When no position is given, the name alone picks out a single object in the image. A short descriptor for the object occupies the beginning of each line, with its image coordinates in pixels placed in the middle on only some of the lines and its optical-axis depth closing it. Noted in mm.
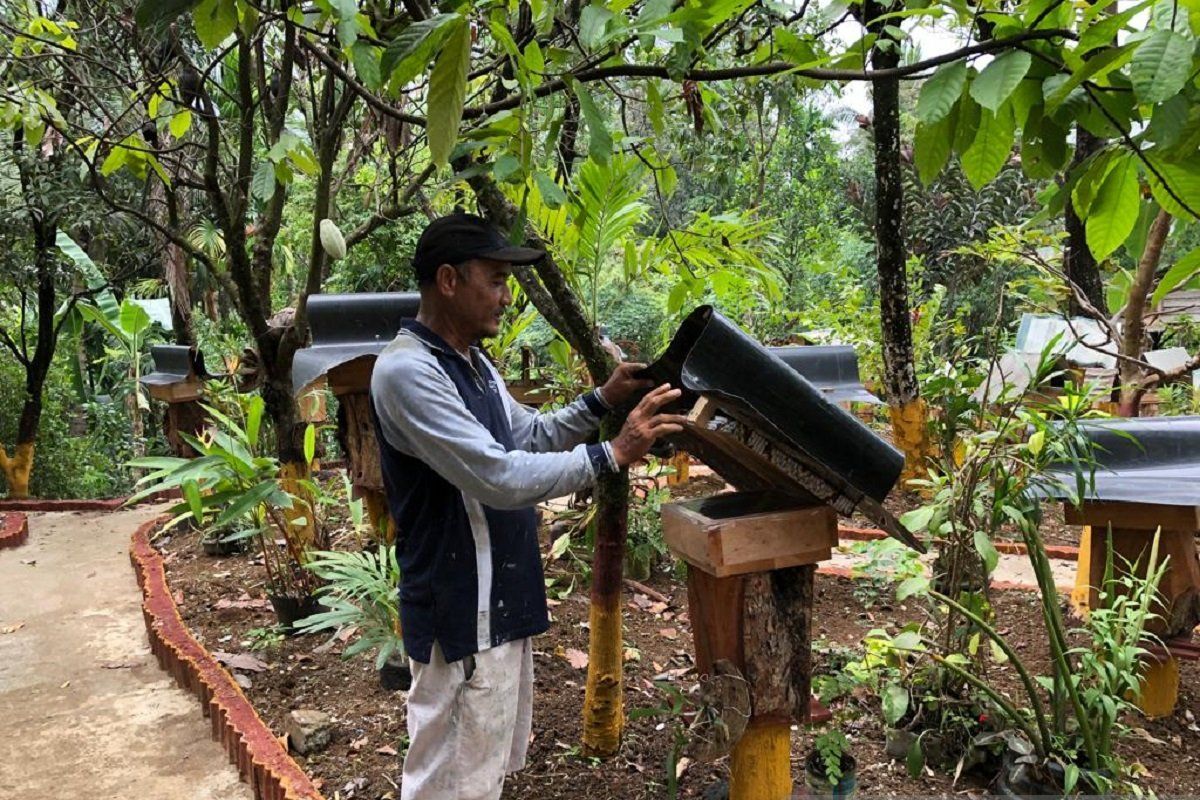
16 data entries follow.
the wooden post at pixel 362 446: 4000
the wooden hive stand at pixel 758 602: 2041
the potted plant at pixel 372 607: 3215
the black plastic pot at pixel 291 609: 4250
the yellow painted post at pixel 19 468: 8359
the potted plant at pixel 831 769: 2377
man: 2020
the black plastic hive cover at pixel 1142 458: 2957
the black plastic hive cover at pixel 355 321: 3679
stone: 3160
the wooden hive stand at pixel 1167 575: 3047
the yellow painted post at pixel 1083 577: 3738
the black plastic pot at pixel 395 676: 3561
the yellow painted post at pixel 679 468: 6158
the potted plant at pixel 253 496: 3562
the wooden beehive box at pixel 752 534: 2010
